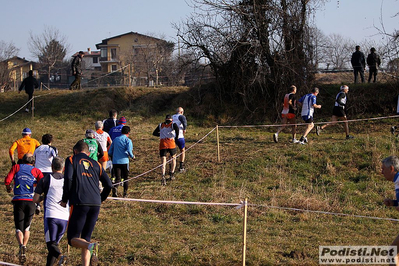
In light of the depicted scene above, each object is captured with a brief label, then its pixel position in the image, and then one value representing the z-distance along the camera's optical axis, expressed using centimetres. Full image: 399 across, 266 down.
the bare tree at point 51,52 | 5100
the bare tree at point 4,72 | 3962
